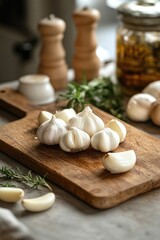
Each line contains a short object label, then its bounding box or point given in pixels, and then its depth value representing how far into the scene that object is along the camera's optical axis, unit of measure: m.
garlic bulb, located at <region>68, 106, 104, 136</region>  0.81
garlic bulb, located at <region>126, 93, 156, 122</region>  0.92
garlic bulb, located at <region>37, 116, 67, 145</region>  0.80
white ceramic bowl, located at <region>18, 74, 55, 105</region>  0.99
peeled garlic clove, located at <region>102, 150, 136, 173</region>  0.73
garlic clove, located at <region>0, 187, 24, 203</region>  0.70
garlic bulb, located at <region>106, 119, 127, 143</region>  0.81
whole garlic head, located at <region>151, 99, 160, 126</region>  0.90
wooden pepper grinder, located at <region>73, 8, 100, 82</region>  1.06
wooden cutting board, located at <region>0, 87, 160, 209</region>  0.70
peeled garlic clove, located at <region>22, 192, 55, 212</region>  0.68
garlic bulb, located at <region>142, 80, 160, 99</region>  0.95
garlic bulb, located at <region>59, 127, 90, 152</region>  0.78
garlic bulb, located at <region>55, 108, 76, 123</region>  0.85
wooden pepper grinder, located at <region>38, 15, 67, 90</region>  1.03
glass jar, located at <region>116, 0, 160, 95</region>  0.98
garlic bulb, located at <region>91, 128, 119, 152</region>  0.78
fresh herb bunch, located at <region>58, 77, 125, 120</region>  0.93
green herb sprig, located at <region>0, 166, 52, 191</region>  0.73
